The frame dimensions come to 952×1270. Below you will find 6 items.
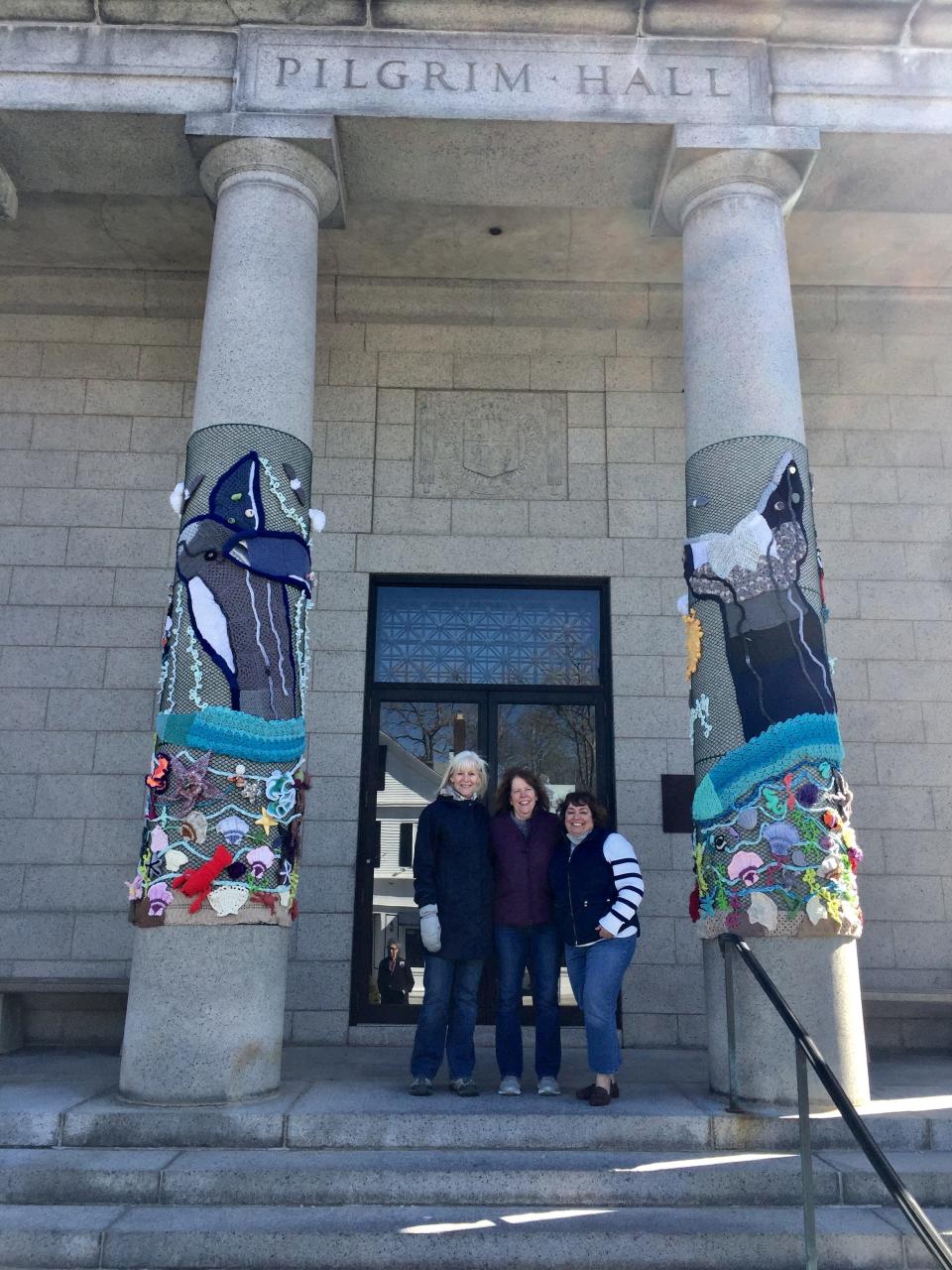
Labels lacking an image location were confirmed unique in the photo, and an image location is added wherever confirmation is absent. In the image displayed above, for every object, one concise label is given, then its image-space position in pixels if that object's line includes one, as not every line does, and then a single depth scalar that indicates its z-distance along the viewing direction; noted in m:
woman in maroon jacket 6.16
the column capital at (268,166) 7.40
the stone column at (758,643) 6.09
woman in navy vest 5.90
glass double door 9.08
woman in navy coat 6.08
